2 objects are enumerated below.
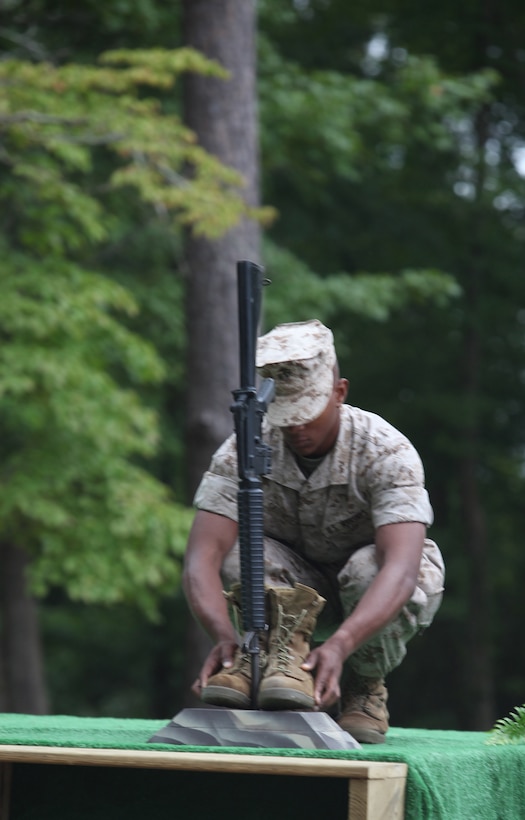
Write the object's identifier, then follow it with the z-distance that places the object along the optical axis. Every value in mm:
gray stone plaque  5973
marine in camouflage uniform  6484
